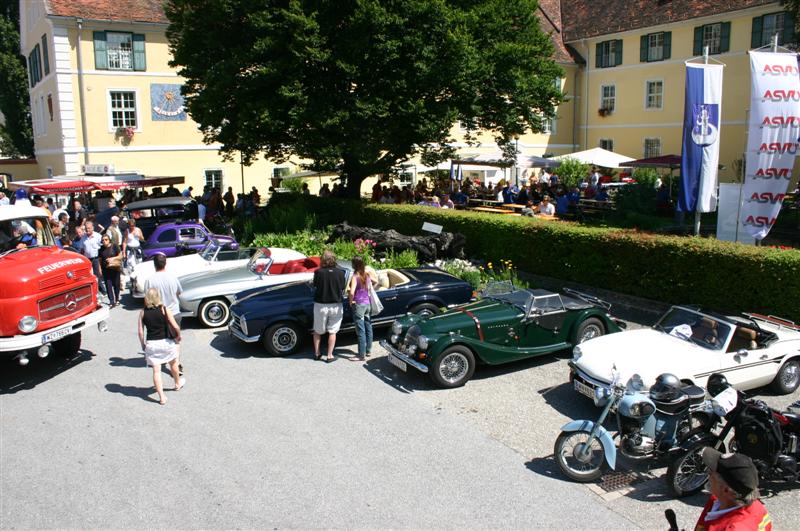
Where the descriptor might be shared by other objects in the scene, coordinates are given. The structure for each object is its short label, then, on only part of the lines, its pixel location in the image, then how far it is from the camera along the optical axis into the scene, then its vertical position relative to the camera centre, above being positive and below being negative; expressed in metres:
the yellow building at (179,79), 29.66 +4.49
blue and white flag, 12.30 +0.57
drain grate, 6.63 -3.11
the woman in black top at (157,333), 8.73 -2.11
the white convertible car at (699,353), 8.16 -2.31
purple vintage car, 17.08 -1.76
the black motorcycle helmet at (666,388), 6.73 -2.21
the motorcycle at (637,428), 6.60 -2.57
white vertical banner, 11.63 +0.66
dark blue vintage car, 10.76 -2.23
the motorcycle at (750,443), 6.15 -2.55
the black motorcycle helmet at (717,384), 6.54 -2.09
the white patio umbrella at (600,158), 25.81 +0.42
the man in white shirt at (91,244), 14.28 -1.55
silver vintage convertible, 12.52 -2.11
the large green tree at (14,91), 42.03 +5.13
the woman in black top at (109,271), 14.07 -2.08
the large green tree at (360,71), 17.89 +2.74
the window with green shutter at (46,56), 31.01 +5.33
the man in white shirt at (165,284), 9.95 -1.67
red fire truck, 9.12 -1.73
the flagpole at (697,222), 12.66 -1.01
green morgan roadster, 9.23 -2.32
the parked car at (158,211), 20.12 -1.23
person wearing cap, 3.79 -1.89
